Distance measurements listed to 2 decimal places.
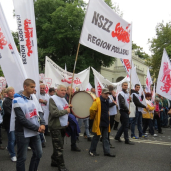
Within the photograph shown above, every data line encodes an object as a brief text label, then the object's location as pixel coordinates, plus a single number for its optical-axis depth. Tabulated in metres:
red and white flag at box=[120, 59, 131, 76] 9.69
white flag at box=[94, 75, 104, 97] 10.09
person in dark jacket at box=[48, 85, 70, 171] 4.80
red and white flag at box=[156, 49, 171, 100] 7.09
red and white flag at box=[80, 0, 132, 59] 5.96
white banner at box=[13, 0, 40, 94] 4.87
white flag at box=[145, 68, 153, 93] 12.61
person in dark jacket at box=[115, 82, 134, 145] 7.55
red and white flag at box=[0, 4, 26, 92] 4.45
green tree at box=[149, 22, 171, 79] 27.59
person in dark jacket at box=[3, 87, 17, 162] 5.70
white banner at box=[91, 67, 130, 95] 10.77
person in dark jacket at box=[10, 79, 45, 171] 3.75
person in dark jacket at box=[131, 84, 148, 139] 8.48
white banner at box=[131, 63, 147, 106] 9.41
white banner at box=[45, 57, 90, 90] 10.51
